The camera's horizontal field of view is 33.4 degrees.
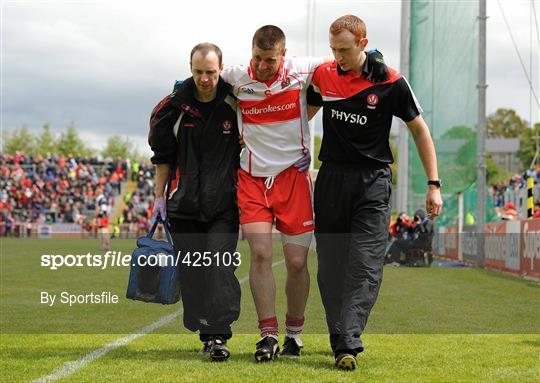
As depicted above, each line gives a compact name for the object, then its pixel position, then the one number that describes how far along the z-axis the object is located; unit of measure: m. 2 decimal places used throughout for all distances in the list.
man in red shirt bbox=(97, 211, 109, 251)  29.06
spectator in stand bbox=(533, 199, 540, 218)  17.52
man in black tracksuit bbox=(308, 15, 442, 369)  5.82
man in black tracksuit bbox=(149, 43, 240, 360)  6.11
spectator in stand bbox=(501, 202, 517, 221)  21.59
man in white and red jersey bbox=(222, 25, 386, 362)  6.00
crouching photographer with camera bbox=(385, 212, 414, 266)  22.06
